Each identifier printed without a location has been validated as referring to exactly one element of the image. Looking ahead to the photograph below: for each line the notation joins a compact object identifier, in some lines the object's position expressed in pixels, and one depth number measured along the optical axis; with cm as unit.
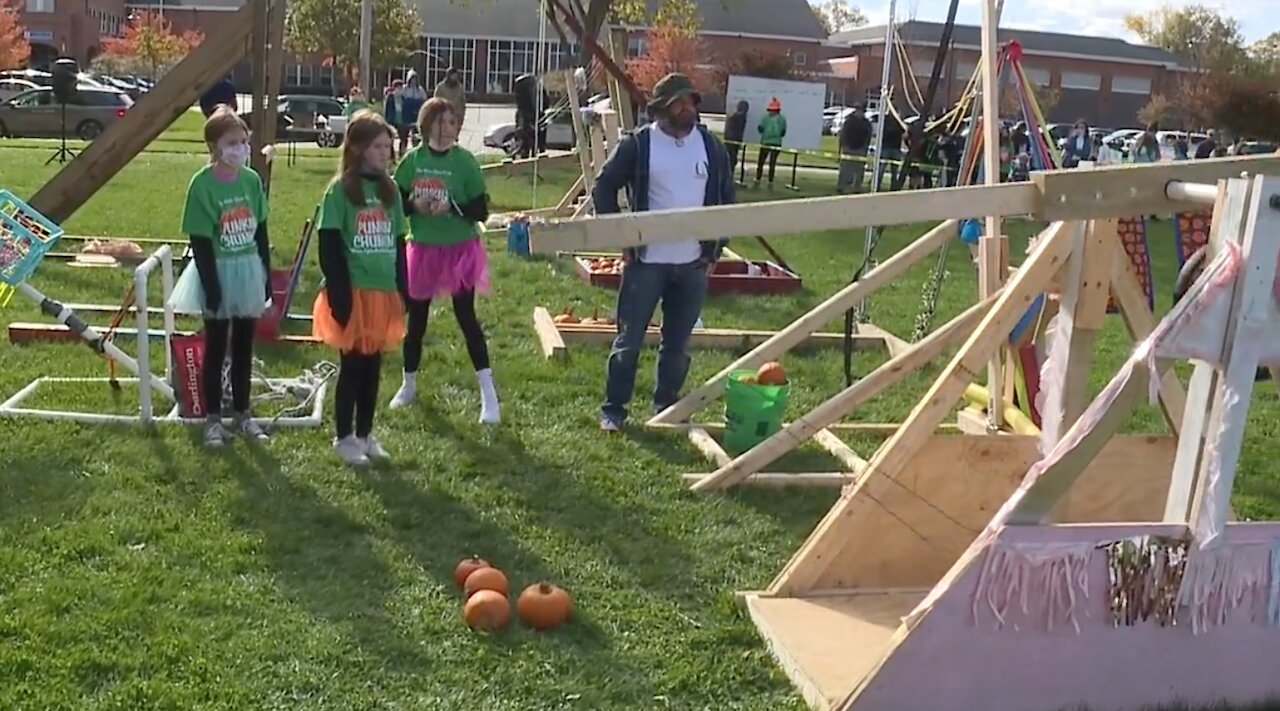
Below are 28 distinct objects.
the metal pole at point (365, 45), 2172
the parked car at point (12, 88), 3269
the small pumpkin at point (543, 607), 441
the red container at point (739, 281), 1142
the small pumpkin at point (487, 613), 438
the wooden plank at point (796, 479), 609
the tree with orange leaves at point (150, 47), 5047
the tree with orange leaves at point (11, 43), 4806
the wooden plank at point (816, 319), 679
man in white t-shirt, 650
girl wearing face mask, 599
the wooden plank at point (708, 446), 641
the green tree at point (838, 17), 8494
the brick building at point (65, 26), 6606
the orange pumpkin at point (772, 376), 674
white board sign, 3141
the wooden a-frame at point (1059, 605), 357
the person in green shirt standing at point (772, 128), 2580
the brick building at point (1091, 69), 7381
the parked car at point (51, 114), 2998
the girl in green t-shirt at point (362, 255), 579
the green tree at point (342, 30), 3972
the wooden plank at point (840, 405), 551
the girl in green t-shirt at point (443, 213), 671
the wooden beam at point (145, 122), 909
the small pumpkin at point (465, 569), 475
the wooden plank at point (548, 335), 845
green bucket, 660
